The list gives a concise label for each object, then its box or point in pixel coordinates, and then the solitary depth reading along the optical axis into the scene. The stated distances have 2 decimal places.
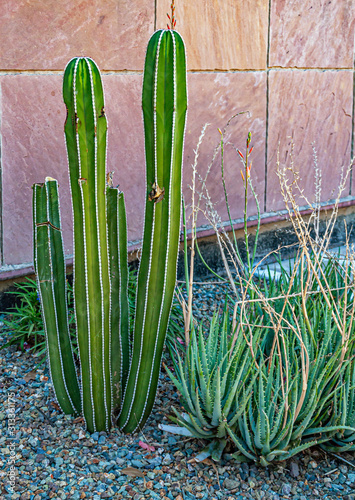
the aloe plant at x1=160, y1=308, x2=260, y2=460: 2.27
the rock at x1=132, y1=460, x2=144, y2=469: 2.34
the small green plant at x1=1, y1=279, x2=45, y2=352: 3.24
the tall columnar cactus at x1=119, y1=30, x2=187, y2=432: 2.14
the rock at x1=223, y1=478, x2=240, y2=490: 2.28
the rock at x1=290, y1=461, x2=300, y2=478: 2.38
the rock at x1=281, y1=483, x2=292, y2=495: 2.29
